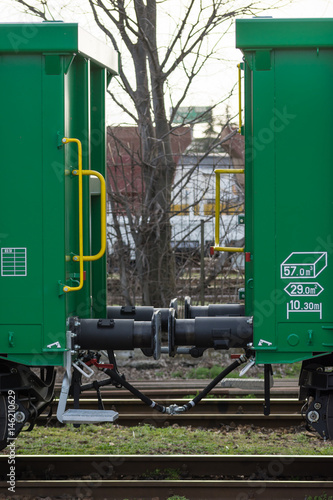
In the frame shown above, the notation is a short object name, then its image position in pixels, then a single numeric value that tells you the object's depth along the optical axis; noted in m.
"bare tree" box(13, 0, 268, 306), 22.25
